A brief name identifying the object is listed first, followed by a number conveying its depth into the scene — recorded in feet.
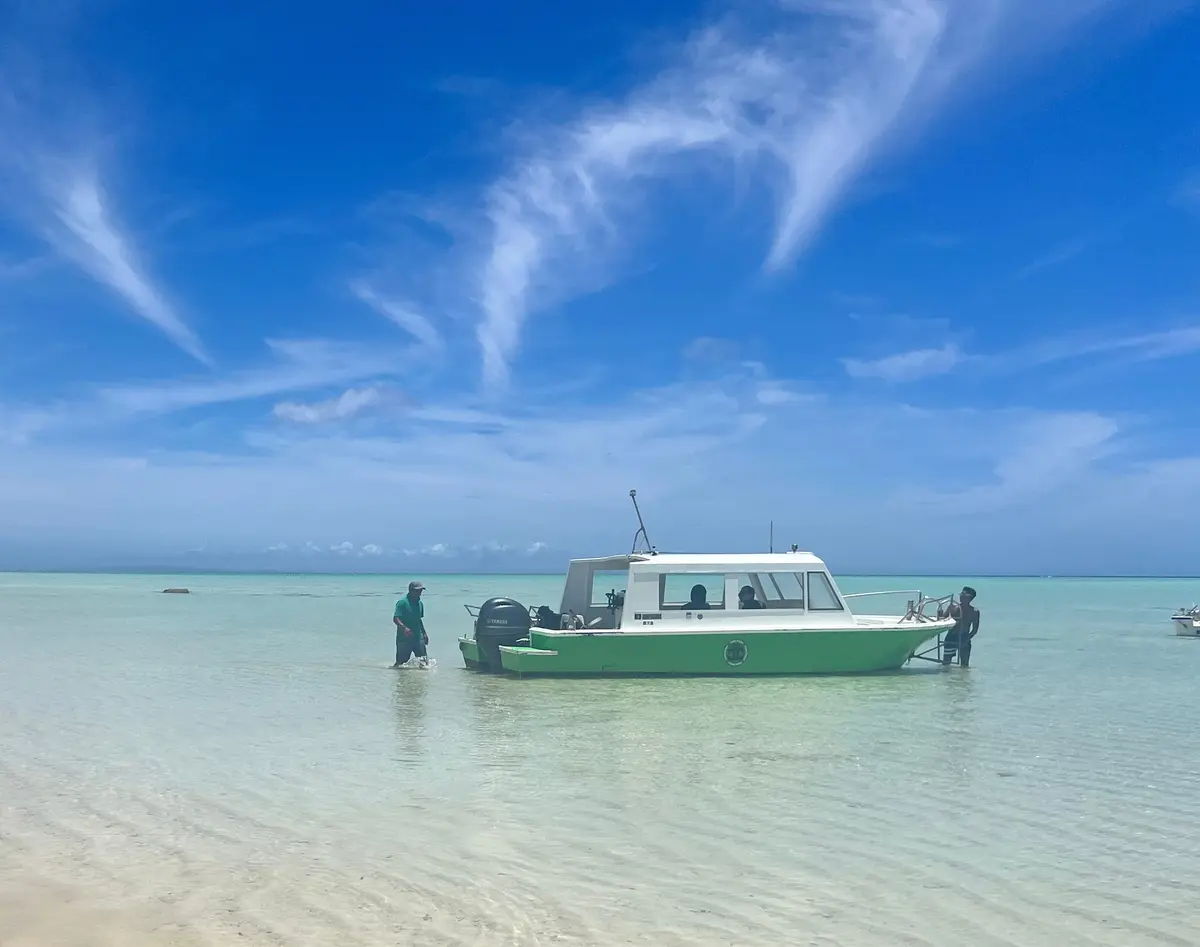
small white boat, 117.08
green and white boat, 63.87
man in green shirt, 70.54
